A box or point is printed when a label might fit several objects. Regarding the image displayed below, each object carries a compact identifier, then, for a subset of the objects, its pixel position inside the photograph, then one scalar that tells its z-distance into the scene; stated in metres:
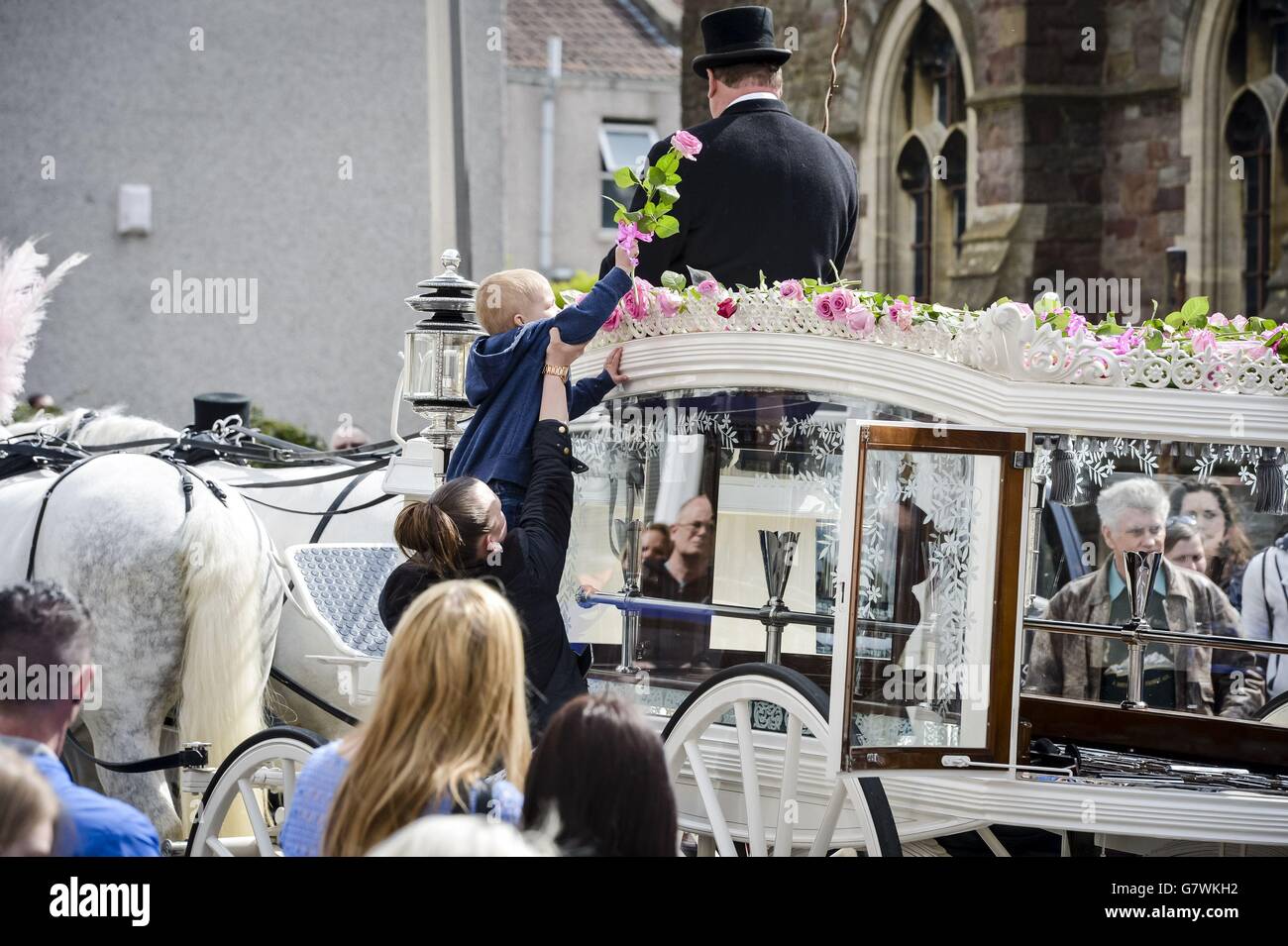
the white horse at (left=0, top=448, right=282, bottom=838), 10.45
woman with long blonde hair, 5.55
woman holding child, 7.66
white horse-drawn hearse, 7.83
